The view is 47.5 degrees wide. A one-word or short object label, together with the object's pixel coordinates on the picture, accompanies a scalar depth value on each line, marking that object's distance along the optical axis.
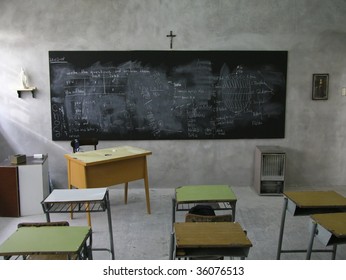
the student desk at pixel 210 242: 2.23
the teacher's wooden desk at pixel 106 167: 4.20
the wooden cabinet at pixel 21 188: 4.63
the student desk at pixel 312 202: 3.00
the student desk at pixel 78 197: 3.05
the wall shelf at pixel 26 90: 5.49
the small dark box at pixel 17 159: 4.68
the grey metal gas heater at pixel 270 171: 5.53
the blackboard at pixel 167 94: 5.57
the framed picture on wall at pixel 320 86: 5.74
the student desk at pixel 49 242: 2.20
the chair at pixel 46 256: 2.49
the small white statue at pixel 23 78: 5.50
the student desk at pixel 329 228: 2.47
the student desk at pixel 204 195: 3.12
